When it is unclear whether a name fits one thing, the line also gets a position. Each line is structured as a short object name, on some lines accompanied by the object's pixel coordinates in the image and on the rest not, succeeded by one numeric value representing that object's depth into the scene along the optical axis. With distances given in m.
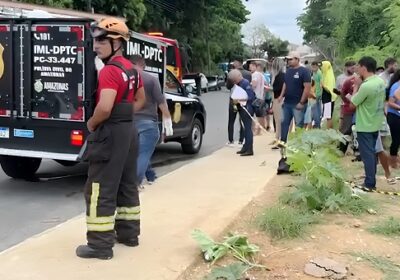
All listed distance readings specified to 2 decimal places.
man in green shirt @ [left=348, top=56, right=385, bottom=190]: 7.39
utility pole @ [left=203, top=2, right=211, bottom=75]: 51.00
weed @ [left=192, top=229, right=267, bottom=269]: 5.08
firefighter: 4.78
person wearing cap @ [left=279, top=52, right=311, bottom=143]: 9.45
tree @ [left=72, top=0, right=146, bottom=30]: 30.96
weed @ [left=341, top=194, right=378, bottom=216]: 6.65
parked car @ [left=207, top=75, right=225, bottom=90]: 40.91
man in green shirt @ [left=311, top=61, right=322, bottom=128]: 12.84
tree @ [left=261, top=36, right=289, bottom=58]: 84.56
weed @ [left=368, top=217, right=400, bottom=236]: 5.91
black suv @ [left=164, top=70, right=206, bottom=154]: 11.00
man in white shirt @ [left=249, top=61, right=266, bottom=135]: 13.61
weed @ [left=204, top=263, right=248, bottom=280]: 4.58
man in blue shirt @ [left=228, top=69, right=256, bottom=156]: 10.82
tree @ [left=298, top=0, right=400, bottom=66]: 15.31
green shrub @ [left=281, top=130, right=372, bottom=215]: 6.56
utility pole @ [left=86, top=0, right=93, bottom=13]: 27.99
